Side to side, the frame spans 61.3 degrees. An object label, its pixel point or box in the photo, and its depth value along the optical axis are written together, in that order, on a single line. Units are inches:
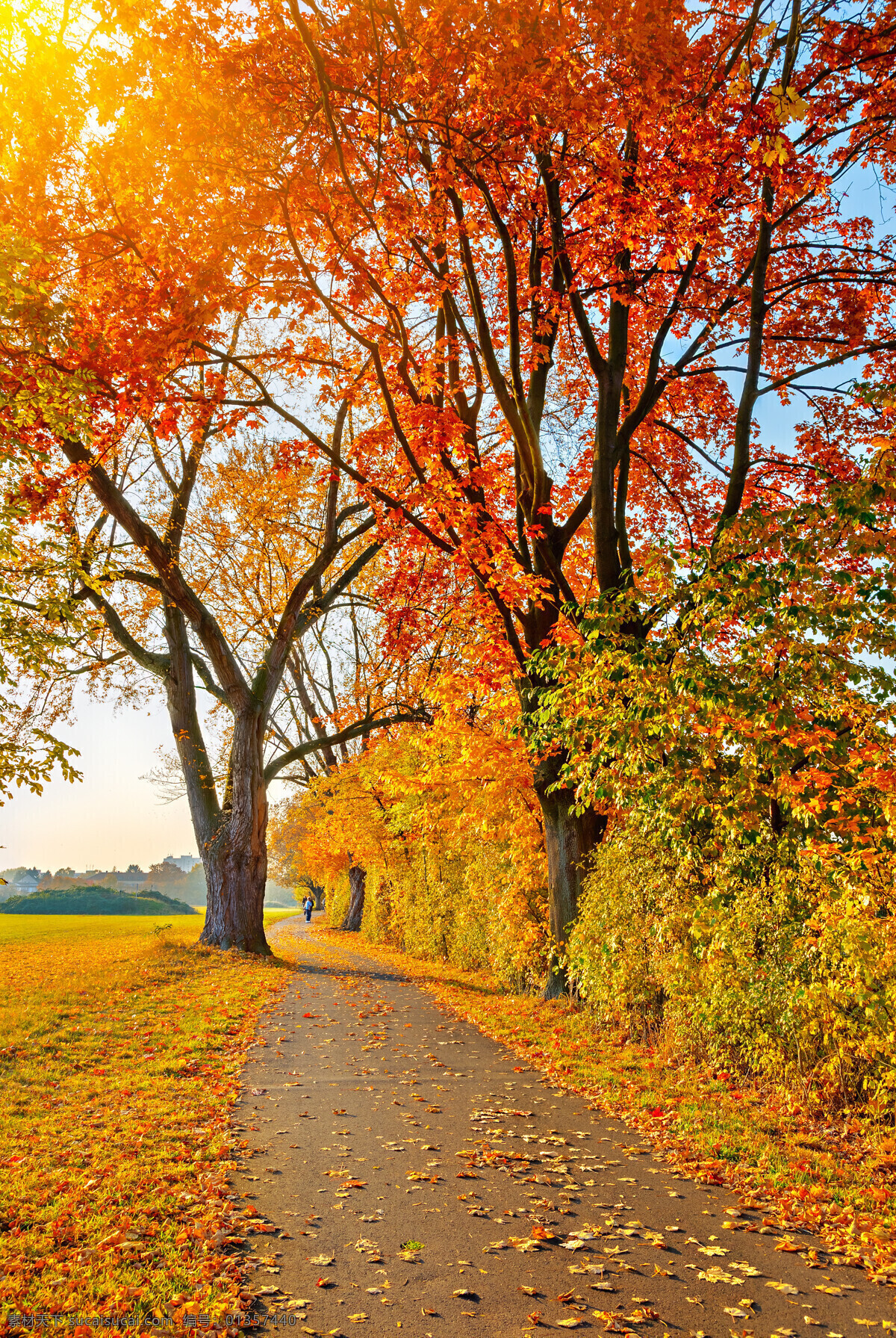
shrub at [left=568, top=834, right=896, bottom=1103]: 187.0
